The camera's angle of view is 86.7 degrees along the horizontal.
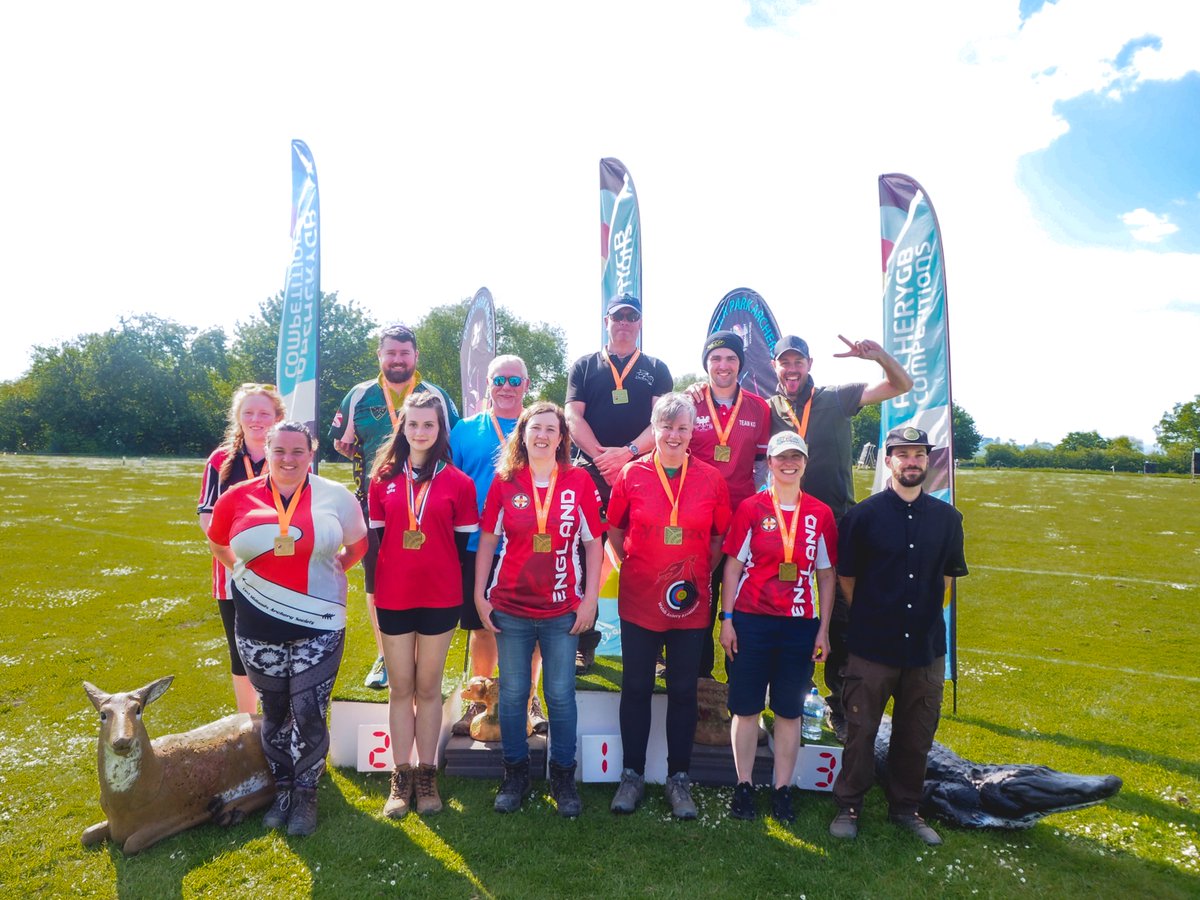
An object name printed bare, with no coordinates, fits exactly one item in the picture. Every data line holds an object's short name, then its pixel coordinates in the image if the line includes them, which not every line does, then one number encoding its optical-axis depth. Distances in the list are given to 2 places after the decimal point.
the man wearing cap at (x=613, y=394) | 4.50
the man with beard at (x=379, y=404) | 4.57
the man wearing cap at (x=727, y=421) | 4.22
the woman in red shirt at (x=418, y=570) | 3.39
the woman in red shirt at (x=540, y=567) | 3.46
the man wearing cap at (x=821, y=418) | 4.48
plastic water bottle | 4.75
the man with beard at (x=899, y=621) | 3.41
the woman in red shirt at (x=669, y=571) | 3.50
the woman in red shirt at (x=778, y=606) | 3.51
